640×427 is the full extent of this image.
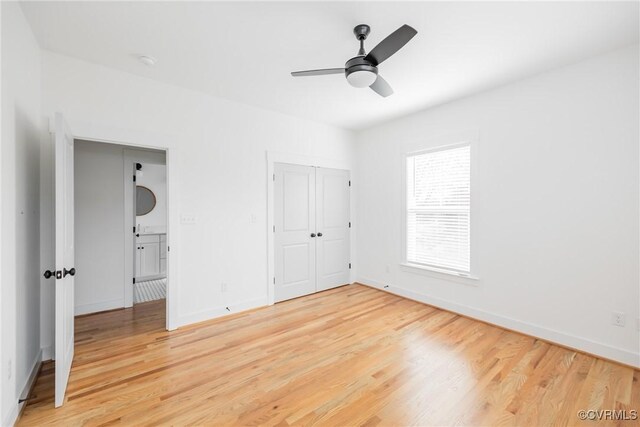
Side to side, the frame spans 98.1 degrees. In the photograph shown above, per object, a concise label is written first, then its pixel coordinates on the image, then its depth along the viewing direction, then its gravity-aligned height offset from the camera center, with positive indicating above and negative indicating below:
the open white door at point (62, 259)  1.90 -0.36
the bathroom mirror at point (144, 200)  5.29 +0.19
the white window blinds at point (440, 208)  3.54 +0.05
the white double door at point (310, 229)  4.07 -0.29
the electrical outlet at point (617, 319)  2.41 -0.93
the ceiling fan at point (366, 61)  1.83 +1.11
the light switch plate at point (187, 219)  3.19 -0.10
